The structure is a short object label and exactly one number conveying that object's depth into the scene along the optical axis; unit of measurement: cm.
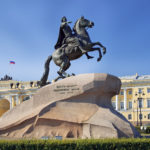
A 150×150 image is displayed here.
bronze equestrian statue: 1173
